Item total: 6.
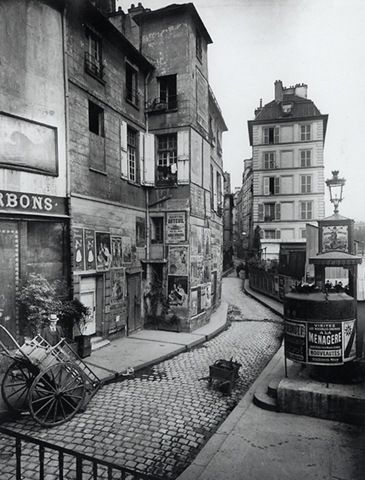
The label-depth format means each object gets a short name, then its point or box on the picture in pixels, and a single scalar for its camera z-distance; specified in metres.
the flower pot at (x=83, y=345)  10.53
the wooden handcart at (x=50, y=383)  6.43
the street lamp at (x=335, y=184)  9.91
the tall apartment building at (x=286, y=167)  39.62
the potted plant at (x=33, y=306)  9.02
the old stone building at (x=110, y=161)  9.40
